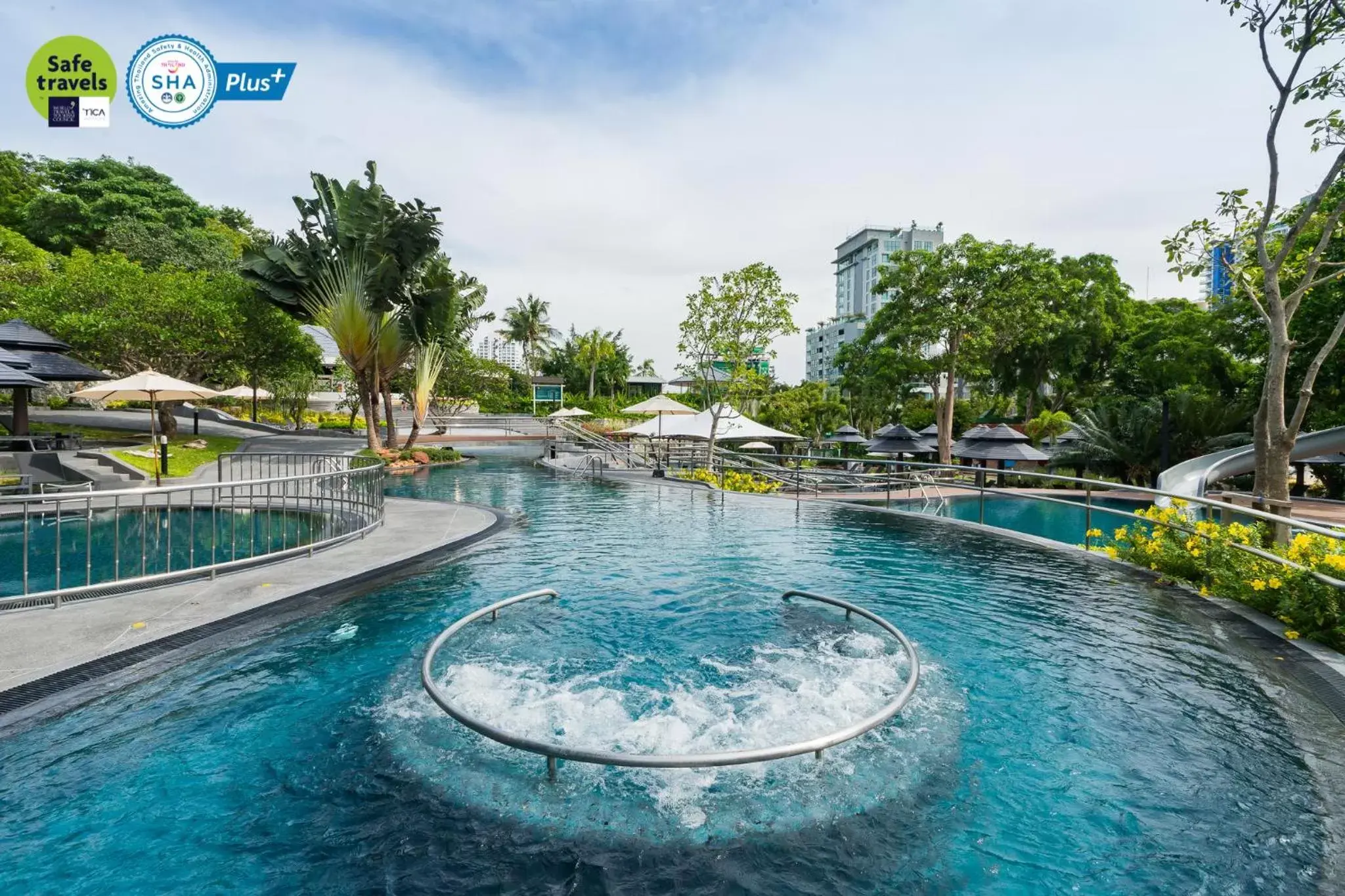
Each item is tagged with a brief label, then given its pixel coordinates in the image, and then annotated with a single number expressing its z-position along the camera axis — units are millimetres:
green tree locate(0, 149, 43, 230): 39906
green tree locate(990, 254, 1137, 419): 32031
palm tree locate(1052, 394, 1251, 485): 22875
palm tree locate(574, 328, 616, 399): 58281
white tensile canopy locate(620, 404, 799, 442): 20919
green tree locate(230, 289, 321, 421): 25531
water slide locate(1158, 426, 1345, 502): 15422
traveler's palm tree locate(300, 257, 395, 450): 23469
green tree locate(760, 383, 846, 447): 41750
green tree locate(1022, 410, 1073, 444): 28578
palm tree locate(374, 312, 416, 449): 25422
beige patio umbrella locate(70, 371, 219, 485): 15320
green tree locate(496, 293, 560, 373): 60938
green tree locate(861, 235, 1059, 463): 25531
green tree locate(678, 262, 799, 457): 20328
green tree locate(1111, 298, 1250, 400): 27125
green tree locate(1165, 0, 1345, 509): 7230
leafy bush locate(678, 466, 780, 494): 18141
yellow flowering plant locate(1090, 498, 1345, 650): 5473
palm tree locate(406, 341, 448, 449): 29594
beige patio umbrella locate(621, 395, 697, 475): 25766
